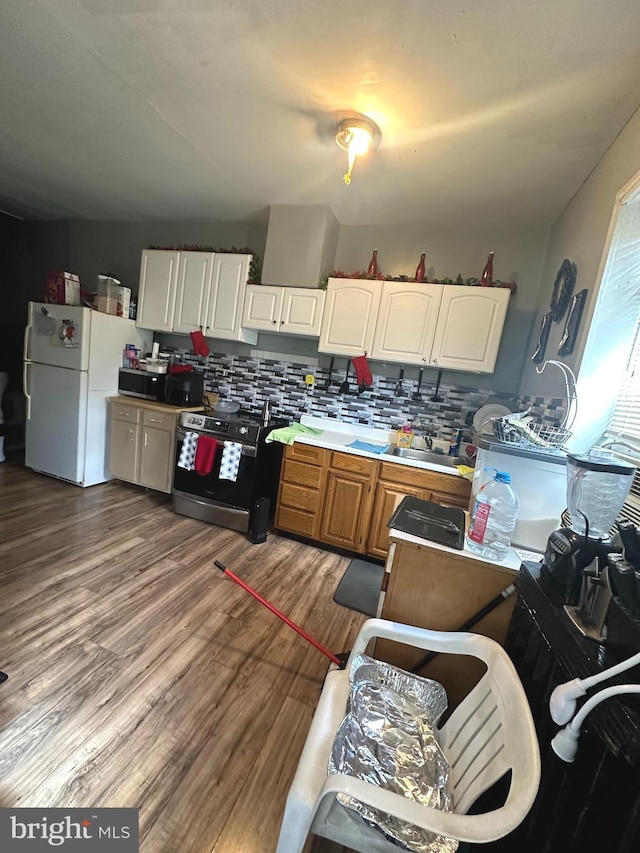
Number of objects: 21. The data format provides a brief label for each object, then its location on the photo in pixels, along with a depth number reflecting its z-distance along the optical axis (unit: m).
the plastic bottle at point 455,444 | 2.82
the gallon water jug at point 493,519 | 1.29
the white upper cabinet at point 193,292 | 3.06
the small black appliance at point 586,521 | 0.90
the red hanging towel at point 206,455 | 2.80
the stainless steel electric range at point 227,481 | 2.75
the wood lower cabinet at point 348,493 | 2.42
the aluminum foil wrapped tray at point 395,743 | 0.78
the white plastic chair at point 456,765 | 0.62
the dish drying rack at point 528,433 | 1.37
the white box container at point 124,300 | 3.34
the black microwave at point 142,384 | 3.25
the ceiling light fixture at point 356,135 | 1.77
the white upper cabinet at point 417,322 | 2.49
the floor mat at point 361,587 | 2.13
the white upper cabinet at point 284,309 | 2.85
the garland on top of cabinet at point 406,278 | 2.50
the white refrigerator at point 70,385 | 3.04
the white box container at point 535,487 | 1.31
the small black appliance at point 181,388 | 3.16
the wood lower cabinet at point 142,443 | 3.10
